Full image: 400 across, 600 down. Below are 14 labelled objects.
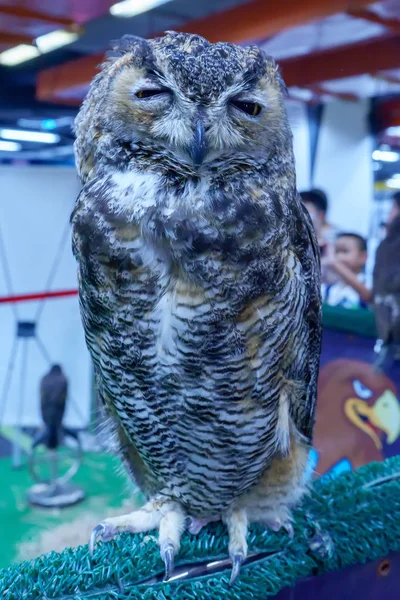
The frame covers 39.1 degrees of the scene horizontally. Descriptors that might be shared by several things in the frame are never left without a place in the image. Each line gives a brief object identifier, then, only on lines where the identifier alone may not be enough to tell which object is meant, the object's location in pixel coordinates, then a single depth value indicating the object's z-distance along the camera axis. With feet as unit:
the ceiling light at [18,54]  6.32
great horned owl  2.18
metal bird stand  8.31
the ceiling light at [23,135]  6.73
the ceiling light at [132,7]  5.83
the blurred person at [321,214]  5.93
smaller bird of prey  8.00
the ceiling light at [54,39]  6.23
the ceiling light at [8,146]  7.05
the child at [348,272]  6.27
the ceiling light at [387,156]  6.17
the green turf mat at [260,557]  2.56
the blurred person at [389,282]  6.44
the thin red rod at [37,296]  7.56
